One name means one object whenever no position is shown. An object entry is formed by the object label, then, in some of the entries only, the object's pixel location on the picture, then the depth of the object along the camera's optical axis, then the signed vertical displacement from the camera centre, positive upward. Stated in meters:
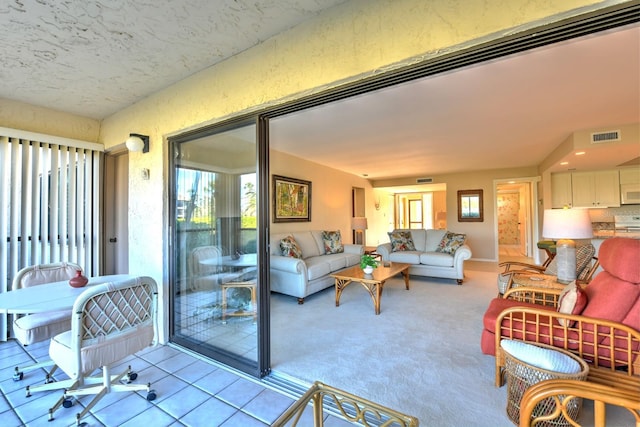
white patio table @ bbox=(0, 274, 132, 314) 1.60 -0.51
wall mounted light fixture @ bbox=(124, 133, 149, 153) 2.70 +0.77
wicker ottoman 1.47 -0.94
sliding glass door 2.24 -0.27
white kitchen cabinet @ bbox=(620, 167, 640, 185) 5.25 +0.73
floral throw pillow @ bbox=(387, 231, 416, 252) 5.66 -0.55
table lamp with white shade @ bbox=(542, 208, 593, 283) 2.51 -0.17
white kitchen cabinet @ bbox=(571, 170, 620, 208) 5.41 +0.50
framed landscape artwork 4.85 +0.34
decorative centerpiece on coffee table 3.72 -0.67
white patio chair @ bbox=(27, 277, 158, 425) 1.57 -0.73
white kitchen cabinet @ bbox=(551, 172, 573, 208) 5.74 +0.51
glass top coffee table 3.46 -0.83
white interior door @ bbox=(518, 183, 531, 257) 7.20 -0.15
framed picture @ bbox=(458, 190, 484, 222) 7.27 +0.24
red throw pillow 1.74 -0.58
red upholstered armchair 1.53 -0.70
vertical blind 2.81 +0.19
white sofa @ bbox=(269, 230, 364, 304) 3.84 -0.77
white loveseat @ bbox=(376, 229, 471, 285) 4.79 -0.78
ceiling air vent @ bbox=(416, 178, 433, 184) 7.85 +1.02
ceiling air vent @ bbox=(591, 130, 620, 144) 3.71 +1.06
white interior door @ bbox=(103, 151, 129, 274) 3.67 +0.06
